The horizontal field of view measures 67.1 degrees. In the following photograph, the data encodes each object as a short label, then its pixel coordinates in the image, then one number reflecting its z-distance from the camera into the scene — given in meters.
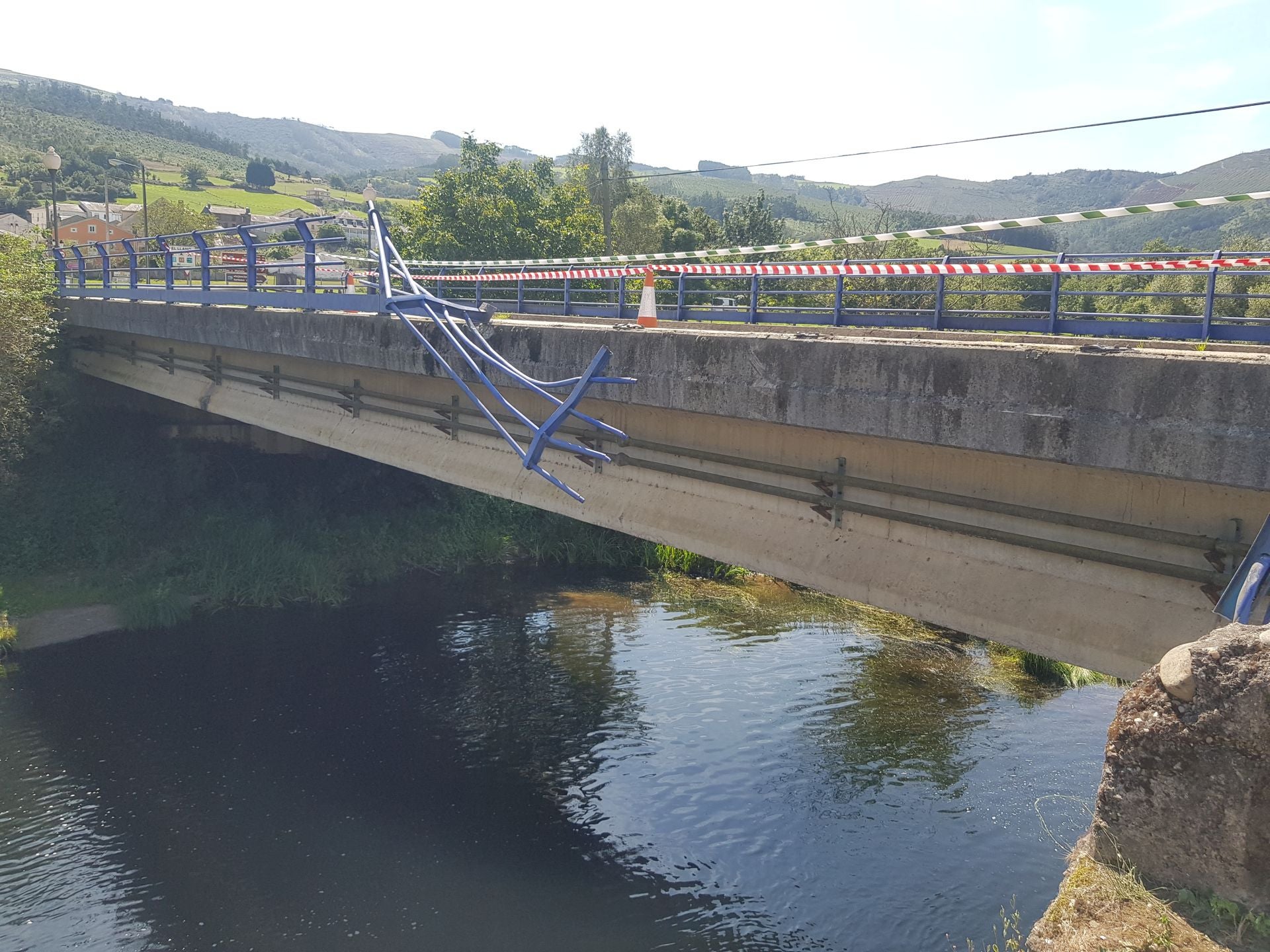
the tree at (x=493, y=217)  32.81
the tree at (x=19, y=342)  18.22
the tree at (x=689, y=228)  46.94
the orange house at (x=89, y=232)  69.54
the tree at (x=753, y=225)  49.88
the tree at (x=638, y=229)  49.47
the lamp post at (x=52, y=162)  21.30
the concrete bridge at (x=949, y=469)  5.23
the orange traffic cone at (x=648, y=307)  9.15
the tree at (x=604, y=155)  68.50
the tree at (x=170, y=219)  51.84
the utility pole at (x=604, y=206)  35.66
